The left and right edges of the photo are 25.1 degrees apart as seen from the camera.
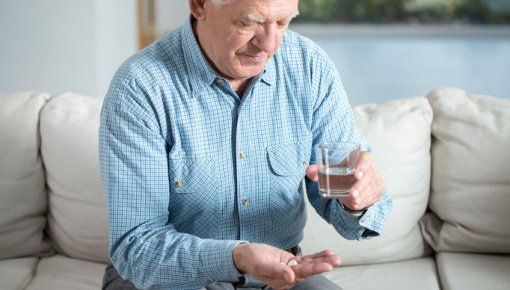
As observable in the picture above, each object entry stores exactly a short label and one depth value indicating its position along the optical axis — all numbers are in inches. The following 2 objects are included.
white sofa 102.2
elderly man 79.7
